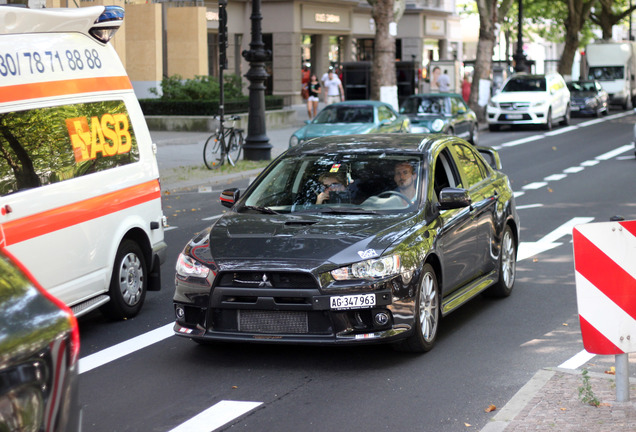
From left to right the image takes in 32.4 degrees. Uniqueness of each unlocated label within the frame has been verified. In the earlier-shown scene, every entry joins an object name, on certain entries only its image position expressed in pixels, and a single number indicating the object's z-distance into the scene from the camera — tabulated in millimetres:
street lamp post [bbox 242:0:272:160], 23969
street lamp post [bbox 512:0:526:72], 45803
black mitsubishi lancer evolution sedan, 7188
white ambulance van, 7758
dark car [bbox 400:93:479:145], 28047
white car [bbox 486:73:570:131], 35594
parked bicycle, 22719
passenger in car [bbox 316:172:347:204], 8398
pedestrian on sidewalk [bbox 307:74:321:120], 37531
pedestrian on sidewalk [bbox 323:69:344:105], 37688
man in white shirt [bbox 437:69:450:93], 40688
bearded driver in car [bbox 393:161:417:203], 8312
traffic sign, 6094
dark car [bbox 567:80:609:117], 44094
